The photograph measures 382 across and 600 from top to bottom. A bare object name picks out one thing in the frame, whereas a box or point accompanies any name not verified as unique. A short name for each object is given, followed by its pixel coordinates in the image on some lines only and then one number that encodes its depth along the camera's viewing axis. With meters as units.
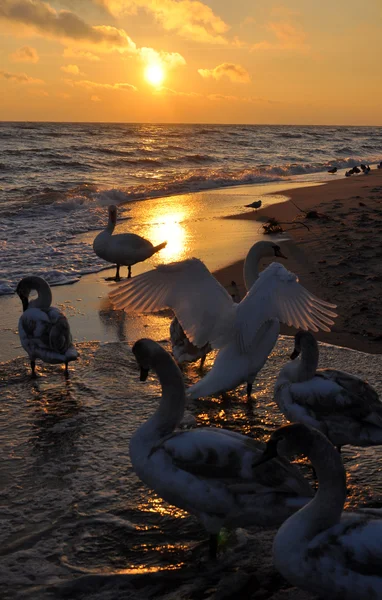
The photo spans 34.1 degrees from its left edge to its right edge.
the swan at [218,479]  3.95
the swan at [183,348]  7.26
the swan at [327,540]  3.16
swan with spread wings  6.08
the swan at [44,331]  6.87
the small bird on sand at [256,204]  19.27
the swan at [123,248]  11.66
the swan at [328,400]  5.00
